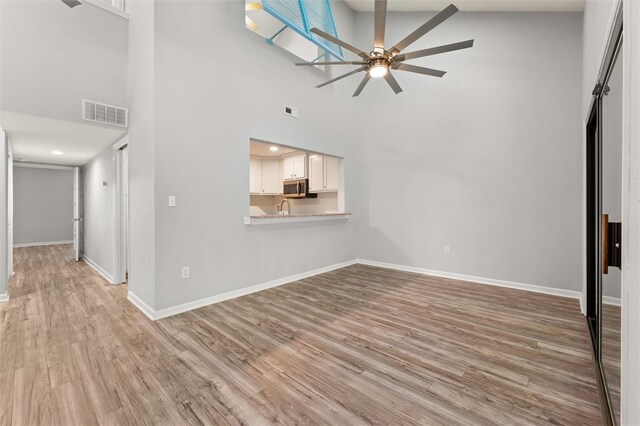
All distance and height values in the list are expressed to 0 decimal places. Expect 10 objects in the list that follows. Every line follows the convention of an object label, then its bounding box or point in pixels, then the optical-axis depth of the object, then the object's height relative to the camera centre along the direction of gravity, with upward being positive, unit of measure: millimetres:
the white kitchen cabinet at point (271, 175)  7184 +914
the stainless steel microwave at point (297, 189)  6422 +509
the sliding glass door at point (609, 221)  1431 -63
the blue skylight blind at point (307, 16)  3441 +2644
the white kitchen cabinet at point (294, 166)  6531 +1069
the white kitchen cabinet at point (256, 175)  7035 +901
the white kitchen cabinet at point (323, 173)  6031 +819
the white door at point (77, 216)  5914 -119
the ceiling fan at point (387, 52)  2250 +1511
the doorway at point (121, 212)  4141 -22
